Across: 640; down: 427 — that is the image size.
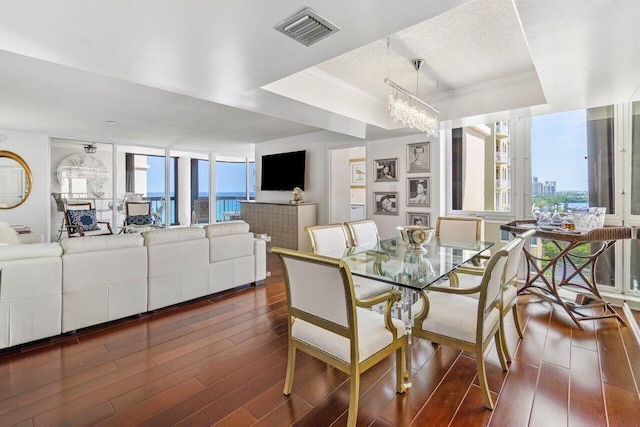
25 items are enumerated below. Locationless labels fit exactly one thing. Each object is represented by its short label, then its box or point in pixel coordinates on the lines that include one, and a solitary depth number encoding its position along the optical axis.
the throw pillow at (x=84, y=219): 5.79
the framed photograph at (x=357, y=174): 7.49
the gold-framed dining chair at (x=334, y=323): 1.52
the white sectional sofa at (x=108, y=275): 2.35
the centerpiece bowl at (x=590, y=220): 2.88
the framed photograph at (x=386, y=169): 4.99
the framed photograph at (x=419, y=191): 4.64
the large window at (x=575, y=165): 3.48
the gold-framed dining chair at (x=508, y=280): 2.03
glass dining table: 1.96
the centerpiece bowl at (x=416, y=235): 2.76
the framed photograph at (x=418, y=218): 4.68
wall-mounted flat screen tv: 6.47
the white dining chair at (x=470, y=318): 1.74
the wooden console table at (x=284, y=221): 5.89
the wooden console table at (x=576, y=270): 2.66
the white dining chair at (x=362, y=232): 3.32
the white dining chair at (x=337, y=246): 2.54
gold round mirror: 5.57
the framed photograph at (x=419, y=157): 4.60
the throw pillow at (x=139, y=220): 6.71
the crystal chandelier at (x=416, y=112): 2.71
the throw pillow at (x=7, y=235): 3.18
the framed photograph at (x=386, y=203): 5.03
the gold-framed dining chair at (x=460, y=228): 3.43
